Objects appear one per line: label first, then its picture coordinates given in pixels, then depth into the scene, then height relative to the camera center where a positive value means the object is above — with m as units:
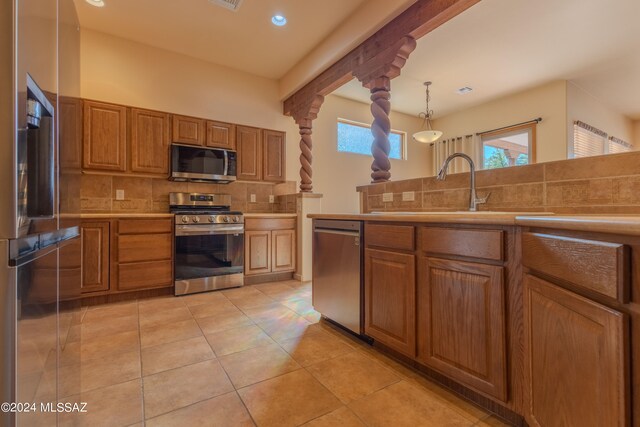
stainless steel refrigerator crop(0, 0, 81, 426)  0.56 +0.01
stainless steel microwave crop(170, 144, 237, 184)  3.45 +0.64
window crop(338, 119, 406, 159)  5.37 +1.51
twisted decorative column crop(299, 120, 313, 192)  4.25 +0.86
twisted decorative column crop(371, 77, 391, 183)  2.79 +0.86
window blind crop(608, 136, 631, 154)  5.39 +1.38
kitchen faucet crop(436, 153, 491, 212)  1.82 +0.10
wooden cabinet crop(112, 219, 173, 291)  2.94 -0.44
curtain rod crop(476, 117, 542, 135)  4.71 +1.59
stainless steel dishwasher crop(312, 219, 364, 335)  1.99 -0.45
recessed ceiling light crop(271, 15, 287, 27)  3.08 +2.16
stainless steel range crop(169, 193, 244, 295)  3.21 -0.41
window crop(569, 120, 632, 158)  4.57 +1.27
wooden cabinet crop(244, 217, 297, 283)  3.63 -0.47
